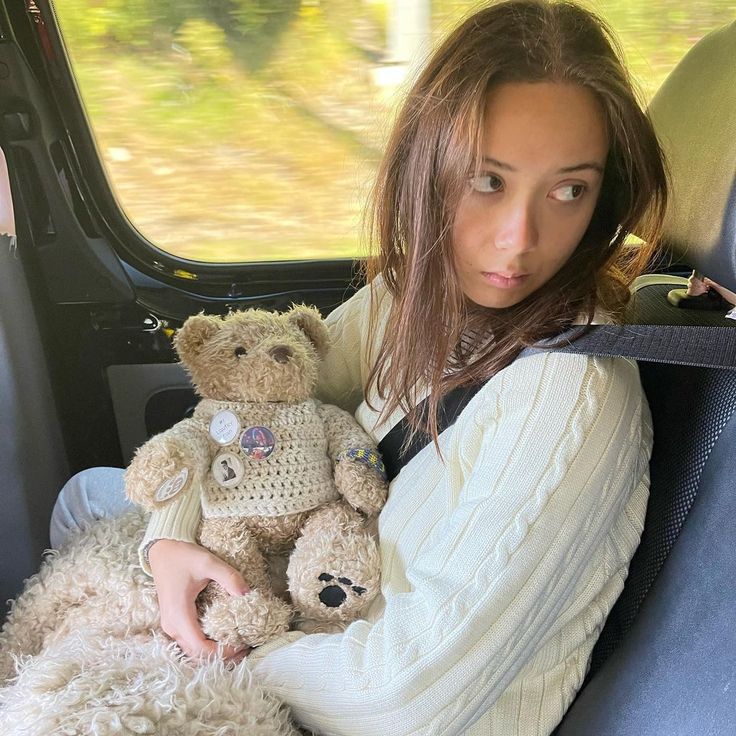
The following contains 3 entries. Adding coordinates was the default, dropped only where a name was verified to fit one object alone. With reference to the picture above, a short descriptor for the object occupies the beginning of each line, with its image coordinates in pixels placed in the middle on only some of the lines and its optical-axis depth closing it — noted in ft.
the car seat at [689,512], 2.43
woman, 2.63
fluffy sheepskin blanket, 2.63
